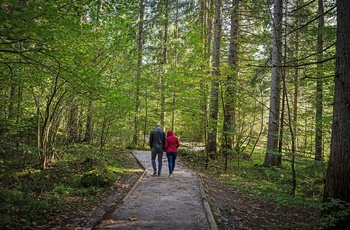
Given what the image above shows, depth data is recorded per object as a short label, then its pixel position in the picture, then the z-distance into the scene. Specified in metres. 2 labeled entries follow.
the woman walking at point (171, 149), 8.58
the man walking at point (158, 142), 8.66
